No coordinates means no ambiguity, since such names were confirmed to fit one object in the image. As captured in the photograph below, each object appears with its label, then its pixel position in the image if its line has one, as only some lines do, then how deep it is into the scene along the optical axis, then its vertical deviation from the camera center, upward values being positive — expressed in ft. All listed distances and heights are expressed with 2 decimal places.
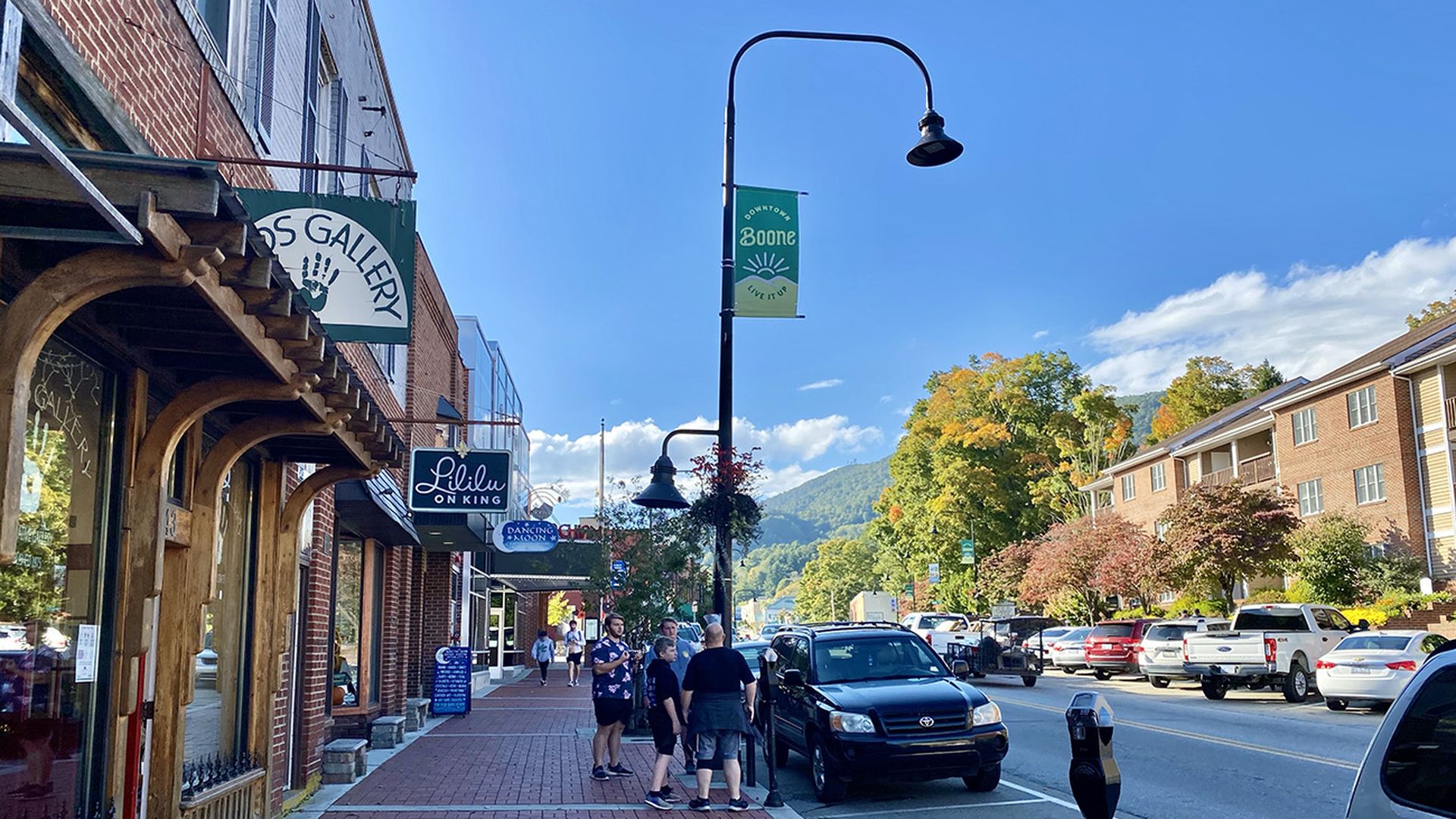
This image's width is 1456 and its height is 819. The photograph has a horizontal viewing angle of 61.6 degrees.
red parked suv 105.19 -4.40
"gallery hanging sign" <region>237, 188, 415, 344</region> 25.59 +7.43
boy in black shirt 35.29 -3.41
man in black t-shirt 34.47 -3.02
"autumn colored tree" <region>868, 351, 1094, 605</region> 201.36 +23.40
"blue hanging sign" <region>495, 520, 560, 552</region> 80.12 +4.27
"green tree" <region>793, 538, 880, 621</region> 359.46 +6.68
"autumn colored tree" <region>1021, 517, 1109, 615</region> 152.66 +3.38
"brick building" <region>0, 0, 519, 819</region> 13.97 +3.41
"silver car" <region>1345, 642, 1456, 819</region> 11.43 -1.59
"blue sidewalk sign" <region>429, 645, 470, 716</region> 67.87 -4.42
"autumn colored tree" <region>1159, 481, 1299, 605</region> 116.88 +5.48
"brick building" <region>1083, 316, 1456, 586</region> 114.83 +15.47
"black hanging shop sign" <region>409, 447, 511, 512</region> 52.90 +5.22
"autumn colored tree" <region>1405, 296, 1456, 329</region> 177.37 +40.41
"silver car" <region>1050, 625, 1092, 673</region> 116.57 -5.41
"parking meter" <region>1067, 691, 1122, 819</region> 14.43 -1.96
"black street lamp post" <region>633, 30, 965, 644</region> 40.19 +8.59
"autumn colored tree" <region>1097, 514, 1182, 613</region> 122.83 +3.25
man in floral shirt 40.37 -3.15
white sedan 64.59 -4.07
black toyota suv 36.22 -3.68
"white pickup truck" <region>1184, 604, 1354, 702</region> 76.79 -3.58
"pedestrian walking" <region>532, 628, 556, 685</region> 112.34 -4.64
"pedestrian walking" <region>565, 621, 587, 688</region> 110.11 -4.66
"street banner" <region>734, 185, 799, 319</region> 41.78 +11.64
